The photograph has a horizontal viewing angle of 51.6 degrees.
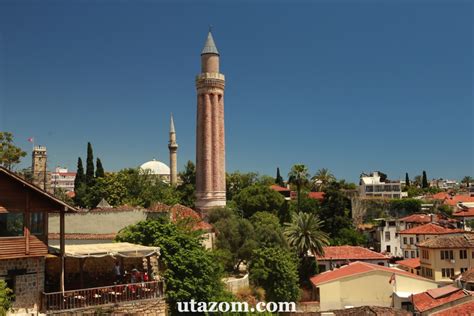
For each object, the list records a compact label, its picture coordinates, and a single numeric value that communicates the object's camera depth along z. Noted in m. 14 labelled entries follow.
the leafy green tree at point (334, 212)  54.47
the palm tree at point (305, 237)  40.53
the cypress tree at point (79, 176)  60.59
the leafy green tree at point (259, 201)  53.41
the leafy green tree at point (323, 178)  80.51
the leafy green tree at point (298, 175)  54.97
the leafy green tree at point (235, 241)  34.19
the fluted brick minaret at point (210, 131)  52.28
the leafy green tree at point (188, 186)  59.47
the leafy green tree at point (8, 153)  40.41
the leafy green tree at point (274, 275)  31.62
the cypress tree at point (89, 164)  59.64
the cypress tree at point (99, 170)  59.71
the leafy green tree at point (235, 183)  71.69
